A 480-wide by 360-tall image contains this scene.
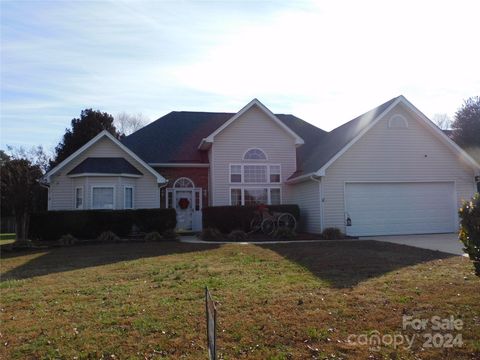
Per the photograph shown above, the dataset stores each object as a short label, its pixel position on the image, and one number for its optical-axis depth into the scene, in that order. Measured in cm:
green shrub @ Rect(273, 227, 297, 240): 1860
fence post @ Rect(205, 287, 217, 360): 351
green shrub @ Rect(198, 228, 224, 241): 1862
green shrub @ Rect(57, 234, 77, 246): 1815
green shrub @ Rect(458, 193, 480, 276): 615
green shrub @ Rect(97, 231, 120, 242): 1894
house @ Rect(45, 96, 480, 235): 1984
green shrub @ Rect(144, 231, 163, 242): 1884
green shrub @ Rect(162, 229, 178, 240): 1912
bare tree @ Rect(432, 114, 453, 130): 5248
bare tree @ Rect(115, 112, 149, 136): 5428
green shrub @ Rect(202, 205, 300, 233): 2053
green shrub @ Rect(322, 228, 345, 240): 1808
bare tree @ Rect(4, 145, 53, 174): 3903
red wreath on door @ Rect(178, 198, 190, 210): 2442
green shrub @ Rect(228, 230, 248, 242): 1836
